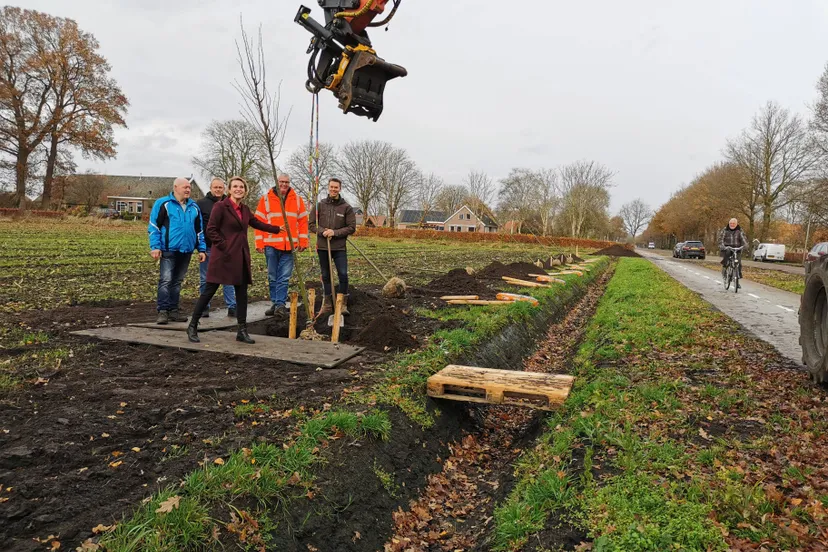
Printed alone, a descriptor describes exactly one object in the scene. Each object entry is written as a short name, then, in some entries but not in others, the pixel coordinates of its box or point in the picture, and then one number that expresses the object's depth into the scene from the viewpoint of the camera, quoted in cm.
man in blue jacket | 680
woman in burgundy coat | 586
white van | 4456
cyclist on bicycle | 1385
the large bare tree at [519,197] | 7406
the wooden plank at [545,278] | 1508
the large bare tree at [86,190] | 6412
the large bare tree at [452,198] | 9112
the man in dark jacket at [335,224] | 739
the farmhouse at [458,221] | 8700
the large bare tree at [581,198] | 6838
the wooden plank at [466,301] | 1003
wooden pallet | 499
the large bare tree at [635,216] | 13150
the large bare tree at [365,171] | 6862
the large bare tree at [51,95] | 3838
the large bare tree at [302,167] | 5394
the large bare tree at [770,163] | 4401
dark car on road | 4631
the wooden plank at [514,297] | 1033
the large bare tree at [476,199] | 8625
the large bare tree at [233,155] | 5240
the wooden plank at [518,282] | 1327
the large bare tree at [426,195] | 7594
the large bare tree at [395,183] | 6912
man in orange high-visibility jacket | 784
